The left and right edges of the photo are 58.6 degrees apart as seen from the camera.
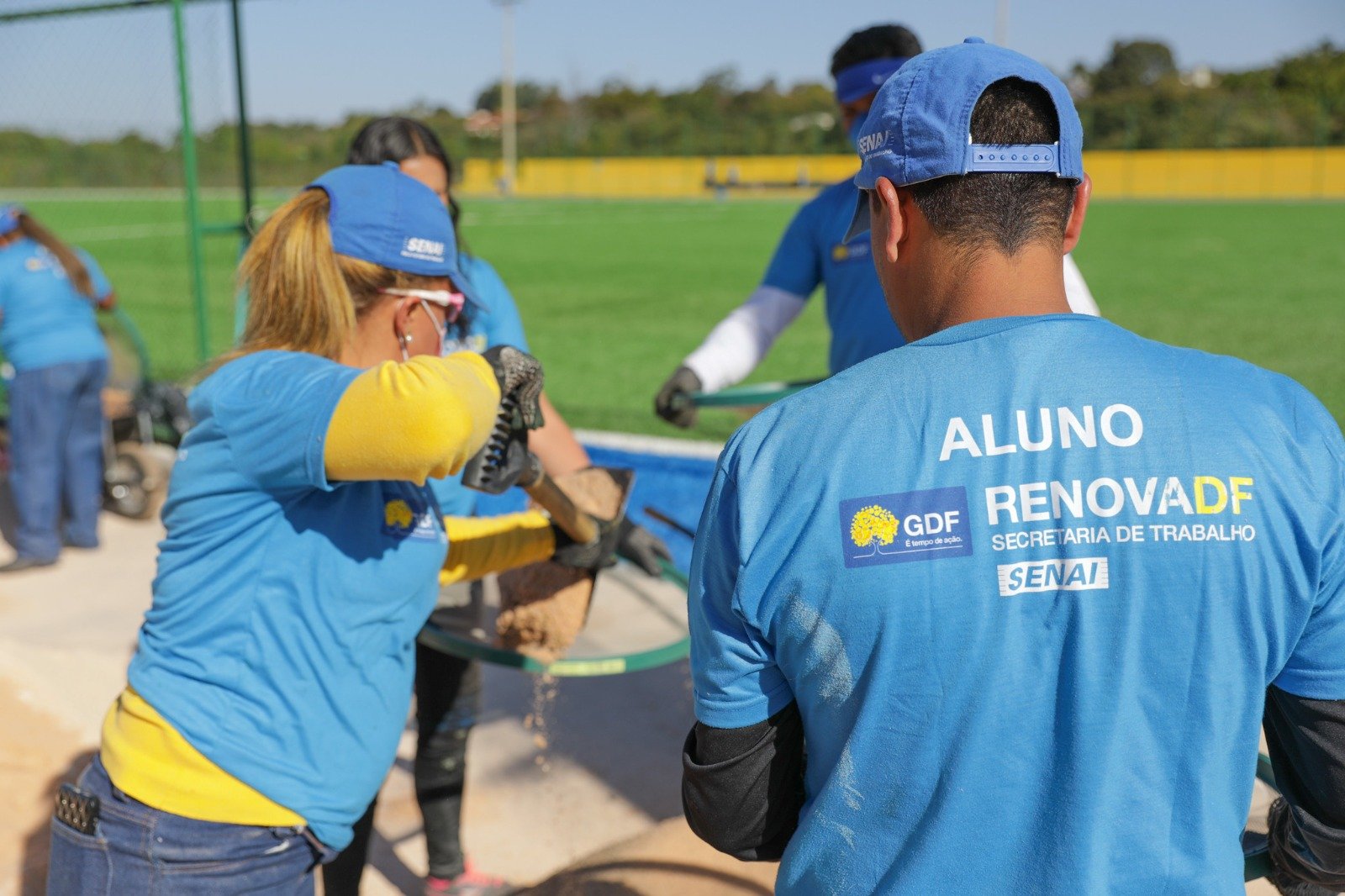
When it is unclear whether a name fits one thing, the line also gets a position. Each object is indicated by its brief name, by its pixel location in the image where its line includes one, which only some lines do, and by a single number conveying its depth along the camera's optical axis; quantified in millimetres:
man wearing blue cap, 1197
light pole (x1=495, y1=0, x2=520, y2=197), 56375
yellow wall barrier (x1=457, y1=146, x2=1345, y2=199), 42438
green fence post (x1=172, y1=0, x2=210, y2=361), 7609
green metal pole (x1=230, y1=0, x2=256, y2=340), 7207
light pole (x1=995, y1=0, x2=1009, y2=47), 48250
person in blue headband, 3344
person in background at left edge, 6922
